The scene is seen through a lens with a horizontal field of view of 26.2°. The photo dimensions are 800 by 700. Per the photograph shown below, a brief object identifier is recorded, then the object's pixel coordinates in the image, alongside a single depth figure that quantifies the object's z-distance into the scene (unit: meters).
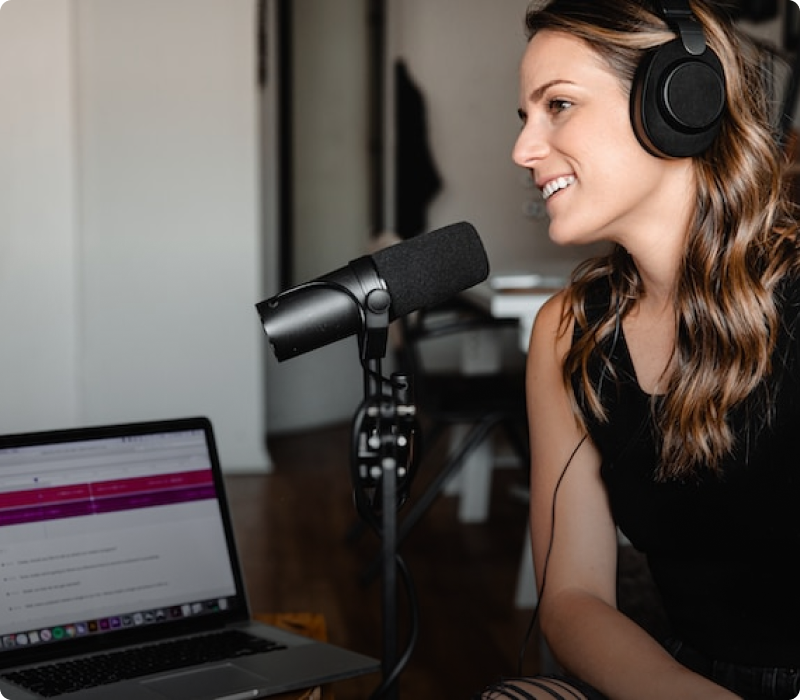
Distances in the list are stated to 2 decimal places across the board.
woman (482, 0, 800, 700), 1.43
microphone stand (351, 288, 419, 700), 1.28
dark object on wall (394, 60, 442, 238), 4.13
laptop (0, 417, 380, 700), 1.43
